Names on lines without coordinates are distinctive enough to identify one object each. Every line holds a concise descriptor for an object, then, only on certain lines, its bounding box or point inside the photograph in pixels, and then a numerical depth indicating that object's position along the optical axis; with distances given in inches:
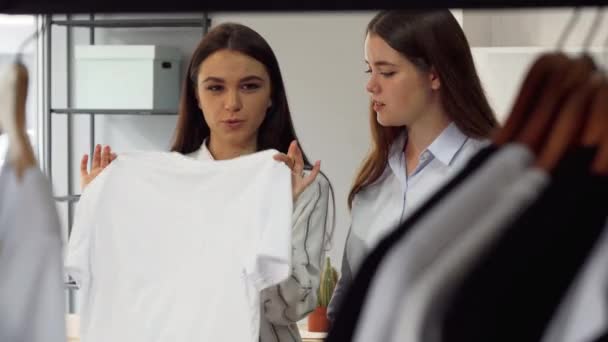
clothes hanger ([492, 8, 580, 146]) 74.3
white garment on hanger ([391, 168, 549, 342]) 63.2
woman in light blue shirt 122.5
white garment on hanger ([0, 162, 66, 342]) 75.3
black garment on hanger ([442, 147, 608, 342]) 67.6
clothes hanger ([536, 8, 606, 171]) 70.1
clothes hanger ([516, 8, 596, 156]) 72.0
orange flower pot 158.7
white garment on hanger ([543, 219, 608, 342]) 67.5
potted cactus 158.8
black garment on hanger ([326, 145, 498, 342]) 71.7
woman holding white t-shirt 120.8
